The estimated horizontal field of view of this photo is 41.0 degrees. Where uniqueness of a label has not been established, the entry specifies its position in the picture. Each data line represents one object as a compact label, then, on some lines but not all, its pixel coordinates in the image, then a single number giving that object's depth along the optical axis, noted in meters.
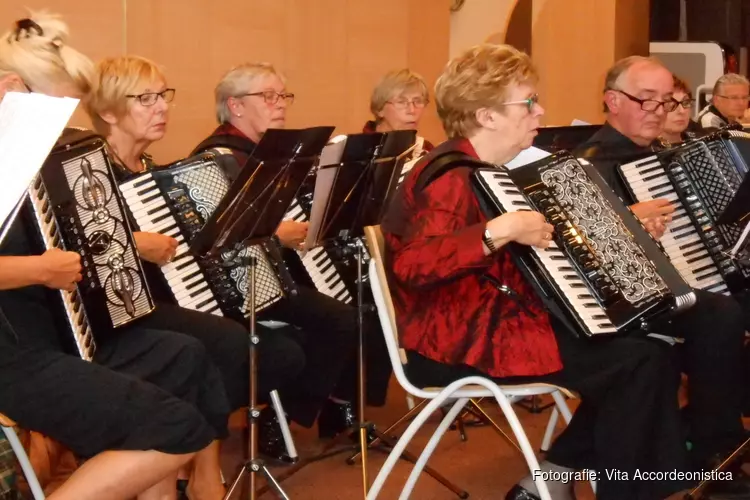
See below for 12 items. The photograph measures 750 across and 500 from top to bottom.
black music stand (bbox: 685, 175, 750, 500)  2.96
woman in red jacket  2.46
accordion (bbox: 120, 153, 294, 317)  2.81
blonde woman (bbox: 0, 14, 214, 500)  2.09
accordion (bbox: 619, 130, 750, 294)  3.23
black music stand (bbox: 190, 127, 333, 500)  2.45
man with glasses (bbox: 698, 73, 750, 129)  6.77
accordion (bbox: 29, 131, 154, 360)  2.23
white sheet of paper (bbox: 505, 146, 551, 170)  2.75
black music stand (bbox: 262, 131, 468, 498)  2.97
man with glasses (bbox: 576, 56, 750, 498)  3.03
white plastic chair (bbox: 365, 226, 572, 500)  2.42
